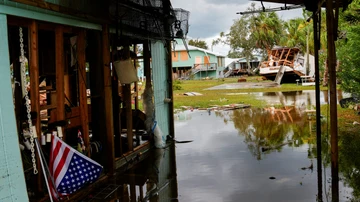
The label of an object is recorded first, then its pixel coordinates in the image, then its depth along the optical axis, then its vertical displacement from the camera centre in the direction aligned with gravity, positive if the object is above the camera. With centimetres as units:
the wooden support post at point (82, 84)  716 +3
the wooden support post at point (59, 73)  645 +22
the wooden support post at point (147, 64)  1026 +52
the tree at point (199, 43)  8056 +815
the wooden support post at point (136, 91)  1077 -22
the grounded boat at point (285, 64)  3919 +151
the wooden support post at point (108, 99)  777 -29
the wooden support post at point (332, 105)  608 -45
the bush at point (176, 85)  3383 -25
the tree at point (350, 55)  1118 +67
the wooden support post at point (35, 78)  575 +14
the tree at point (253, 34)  5503 +703
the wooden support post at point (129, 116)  930 -78
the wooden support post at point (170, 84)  1130 -4
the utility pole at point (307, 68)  3972 +96
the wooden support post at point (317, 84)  784 -14
